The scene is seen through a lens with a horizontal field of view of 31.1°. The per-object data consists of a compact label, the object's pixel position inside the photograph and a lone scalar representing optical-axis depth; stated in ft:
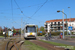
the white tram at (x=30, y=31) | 84.48
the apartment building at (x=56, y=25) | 381.58
